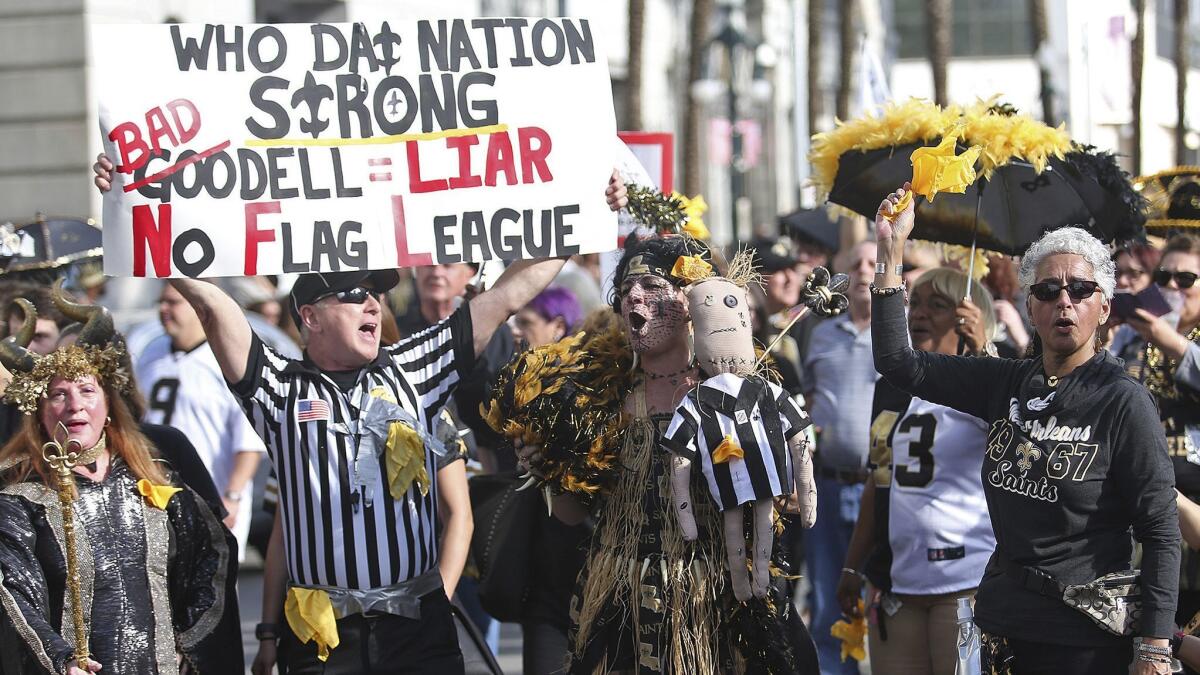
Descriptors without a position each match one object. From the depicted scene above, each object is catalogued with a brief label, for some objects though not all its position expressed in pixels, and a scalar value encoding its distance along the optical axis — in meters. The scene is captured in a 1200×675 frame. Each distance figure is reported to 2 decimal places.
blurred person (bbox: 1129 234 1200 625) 11.76
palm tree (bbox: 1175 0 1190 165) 58.09
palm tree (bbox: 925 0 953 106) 49.50
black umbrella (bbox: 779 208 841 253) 21.03
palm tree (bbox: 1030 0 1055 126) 46.71
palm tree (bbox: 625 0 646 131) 48.41
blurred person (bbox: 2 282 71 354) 14.20
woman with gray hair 9.13
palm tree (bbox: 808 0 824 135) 56.44
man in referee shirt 10.54
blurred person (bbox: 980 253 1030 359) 14.71
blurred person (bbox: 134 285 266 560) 16.03
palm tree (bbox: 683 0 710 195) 51.12
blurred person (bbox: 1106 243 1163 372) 13.51
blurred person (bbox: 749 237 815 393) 17.72
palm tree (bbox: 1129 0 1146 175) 51.53
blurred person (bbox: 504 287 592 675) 12.61
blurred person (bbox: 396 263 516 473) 15.07
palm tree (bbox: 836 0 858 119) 55.66
